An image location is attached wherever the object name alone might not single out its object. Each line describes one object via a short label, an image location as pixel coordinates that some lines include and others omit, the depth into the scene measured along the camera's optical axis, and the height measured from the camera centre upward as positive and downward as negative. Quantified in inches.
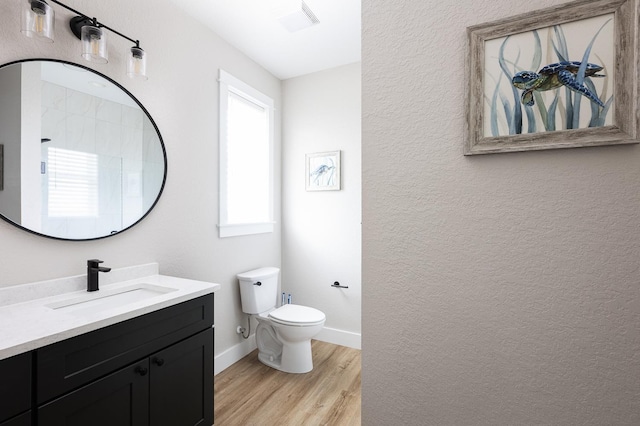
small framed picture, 120.4 +16.2
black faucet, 64.8 -11.9
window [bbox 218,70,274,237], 102.4 +19.3
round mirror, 56.6 +12.3
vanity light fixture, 52.2 +32.7
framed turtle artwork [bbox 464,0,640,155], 31.9 +14.4
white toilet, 96.4 -33.3
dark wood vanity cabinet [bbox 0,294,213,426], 43.7 -26.0
